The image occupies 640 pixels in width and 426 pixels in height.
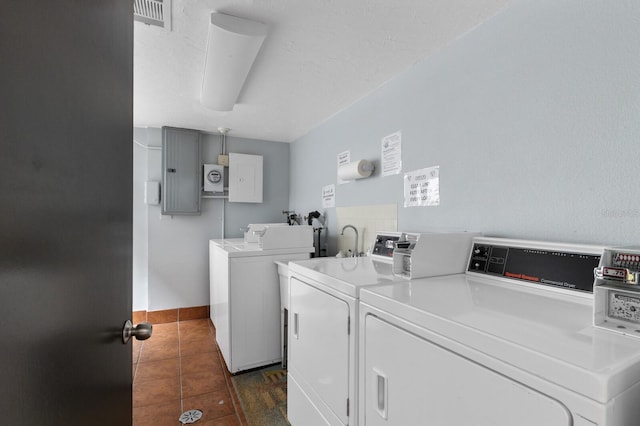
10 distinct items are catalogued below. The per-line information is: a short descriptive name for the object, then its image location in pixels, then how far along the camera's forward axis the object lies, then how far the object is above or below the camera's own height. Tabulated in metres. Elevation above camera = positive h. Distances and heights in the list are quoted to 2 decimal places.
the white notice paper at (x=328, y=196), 2.94 +0.17
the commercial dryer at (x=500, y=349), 0.58 -0.32
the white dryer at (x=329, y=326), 1.25 -0.55
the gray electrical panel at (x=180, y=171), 3.39 +0.49
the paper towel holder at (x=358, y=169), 2.30 +0.34
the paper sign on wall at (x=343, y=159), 2.68 +0.49
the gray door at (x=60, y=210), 0.37 +0.01
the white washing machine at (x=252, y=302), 2.38 -0.73
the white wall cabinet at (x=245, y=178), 3.68 +0.44
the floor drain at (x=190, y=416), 1.88 -1.31
